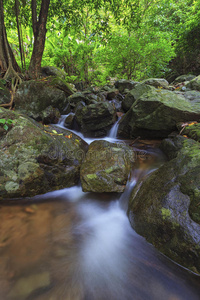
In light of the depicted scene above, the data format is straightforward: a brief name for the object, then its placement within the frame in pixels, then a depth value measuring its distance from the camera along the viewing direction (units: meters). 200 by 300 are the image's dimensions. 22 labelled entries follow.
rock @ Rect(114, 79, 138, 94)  8.38
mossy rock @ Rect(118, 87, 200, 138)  3.73
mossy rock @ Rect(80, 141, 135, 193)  2.75
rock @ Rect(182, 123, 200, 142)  3.11
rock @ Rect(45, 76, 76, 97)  5.68
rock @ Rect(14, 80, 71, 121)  4.57
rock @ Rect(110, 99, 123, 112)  6.45
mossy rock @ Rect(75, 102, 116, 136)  4.89
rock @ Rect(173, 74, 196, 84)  8.46
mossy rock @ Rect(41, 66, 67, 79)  7.79
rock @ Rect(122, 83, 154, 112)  5.45
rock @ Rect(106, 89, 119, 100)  7.04
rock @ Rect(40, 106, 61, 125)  4.75
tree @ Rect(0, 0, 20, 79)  5.03
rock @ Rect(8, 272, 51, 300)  1.38
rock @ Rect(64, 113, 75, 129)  5.14
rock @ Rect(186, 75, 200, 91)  5.81
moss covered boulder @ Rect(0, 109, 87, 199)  2.55
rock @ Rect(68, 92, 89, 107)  6.24
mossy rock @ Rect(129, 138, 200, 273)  1.52
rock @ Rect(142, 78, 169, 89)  6.62
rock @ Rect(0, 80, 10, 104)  4.29
